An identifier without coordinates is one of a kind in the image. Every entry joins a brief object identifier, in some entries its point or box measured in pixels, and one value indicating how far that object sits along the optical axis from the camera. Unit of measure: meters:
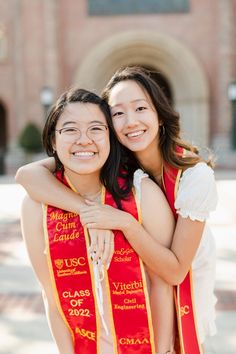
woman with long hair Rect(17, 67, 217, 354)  1.94
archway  19.48
